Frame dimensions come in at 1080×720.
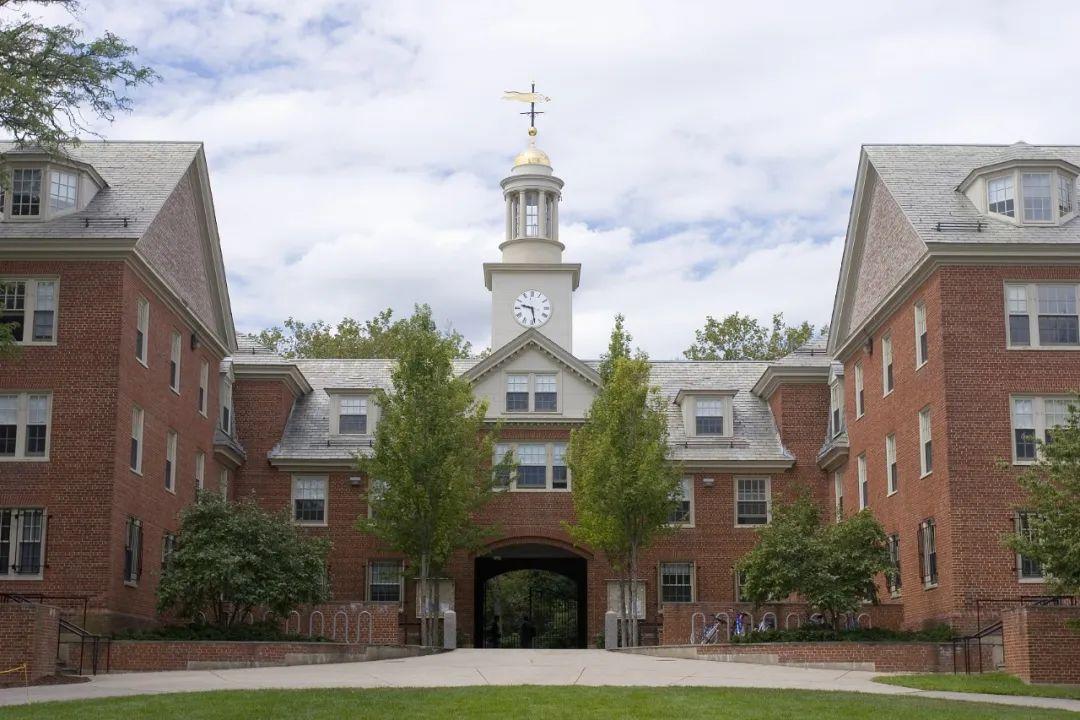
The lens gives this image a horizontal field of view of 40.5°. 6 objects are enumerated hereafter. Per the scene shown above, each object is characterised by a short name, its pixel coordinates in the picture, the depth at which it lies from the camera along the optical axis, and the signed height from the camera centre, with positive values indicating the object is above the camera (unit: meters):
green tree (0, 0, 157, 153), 26.06 +9.36
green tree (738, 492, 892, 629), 31.16 +0.58
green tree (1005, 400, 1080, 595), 22.66 +1.16
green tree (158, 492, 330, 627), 31.50 +0.51
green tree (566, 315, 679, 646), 35.47 +2.97
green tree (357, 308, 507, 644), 35.16 +3.21
